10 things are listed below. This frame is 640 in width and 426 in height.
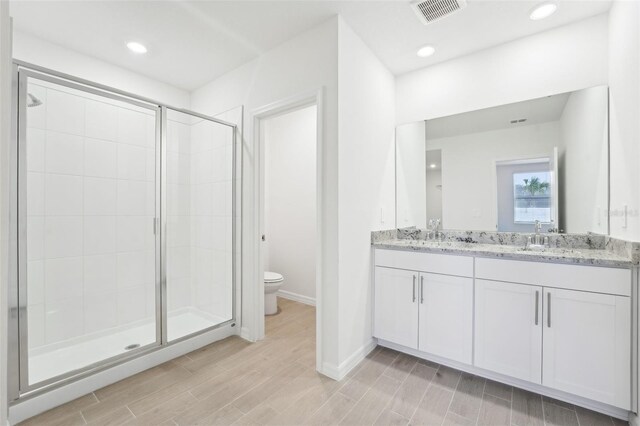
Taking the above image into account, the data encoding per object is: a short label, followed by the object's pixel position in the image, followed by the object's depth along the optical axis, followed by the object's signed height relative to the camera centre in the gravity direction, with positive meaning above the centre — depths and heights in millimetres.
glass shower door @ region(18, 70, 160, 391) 2234 -127
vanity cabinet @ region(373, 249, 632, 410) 1594 -689
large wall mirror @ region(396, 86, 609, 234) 2035 +389
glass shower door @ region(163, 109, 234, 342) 2812 -80
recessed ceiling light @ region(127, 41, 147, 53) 2408 +1426
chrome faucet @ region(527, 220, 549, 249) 2186 -198
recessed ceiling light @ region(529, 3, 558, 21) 1898 +1377
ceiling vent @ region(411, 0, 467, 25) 1878 +1383
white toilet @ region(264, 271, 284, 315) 3123 -850
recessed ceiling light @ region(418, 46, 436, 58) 2383 +1376
